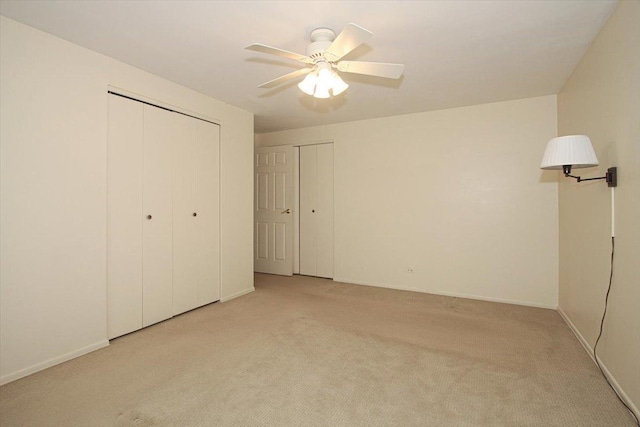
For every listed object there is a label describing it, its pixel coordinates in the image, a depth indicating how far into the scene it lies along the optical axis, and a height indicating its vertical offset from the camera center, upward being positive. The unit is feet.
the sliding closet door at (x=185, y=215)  10.59 +0.02
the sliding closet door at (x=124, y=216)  8.71 -0.01
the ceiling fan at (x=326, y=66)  6.32 +3.24
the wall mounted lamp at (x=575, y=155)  6.50 +1.24
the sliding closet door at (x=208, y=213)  11.46 +0.09
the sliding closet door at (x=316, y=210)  16.14 +0.26
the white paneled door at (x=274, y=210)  16.76 +0.27
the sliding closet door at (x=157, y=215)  9.62 +0.02
